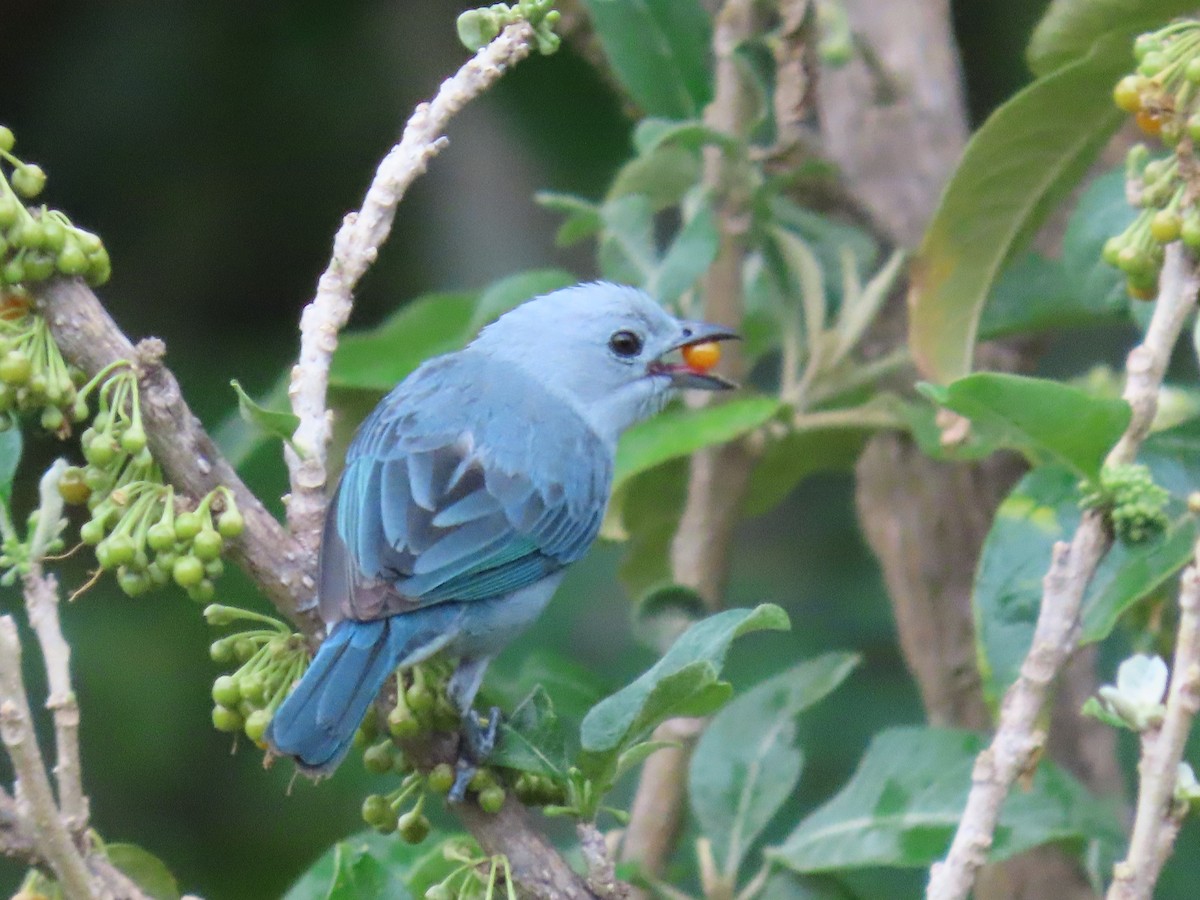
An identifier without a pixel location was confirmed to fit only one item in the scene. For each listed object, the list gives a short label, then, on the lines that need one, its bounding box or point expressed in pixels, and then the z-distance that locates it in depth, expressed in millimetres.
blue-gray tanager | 4406
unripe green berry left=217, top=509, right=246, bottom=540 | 3943
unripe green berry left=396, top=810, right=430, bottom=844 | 4156
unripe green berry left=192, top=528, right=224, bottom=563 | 3836
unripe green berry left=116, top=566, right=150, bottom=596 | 3920
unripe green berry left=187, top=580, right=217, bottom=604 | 3873
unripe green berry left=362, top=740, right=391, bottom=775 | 4336
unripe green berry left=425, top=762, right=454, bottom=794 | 4039
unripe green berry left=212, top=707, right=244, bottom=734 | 4148
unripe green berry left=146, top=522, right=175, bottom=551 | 3811
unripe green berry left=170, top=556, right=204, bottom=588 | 3807
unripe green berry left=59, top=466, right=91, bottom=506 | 4004
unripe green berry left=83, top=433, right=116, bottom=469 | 3814
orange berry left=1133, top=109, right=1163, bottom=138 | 4348
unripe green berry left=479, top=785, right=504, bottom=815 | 4078
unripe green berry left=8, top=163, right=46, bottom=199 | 3918
